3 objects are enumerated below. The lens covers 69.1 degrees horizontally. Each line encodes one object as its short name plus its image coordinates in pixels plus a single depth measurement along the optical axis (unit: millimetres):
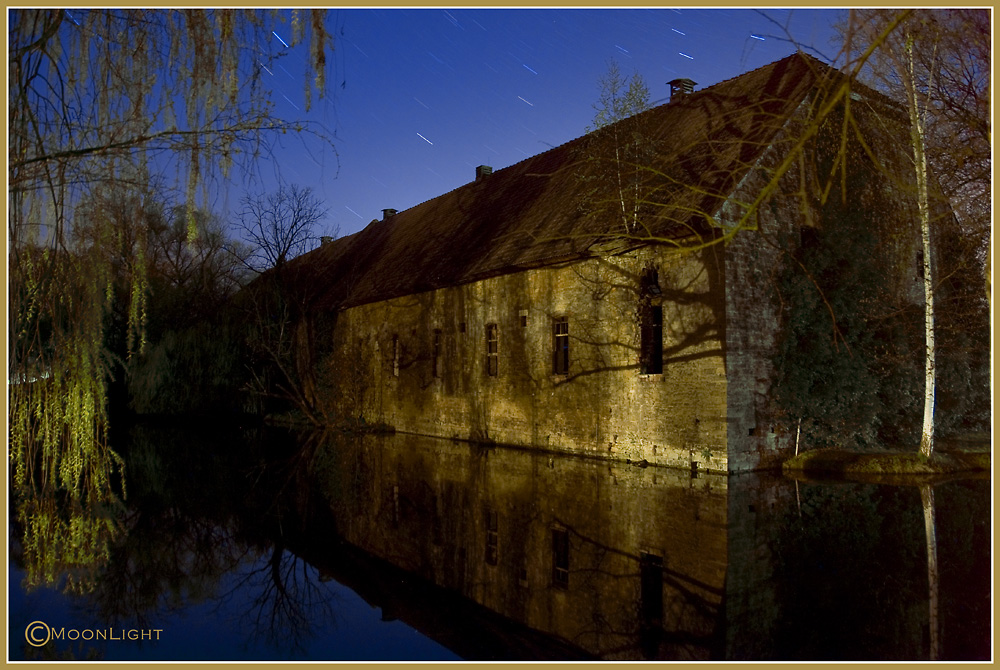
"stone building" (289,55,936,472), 12898
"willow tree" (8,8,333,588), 5500
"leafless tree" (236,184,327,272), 23781
